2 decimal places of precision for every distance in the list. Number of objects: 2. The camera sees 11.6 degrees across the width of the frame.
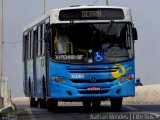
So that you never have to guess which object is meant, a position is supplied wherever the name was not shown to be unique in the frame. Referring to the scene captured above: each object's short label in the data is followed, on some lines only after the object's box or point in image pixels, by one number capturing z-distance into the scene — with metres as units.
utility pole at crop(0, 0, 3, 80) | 63.97
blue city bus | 26.09
